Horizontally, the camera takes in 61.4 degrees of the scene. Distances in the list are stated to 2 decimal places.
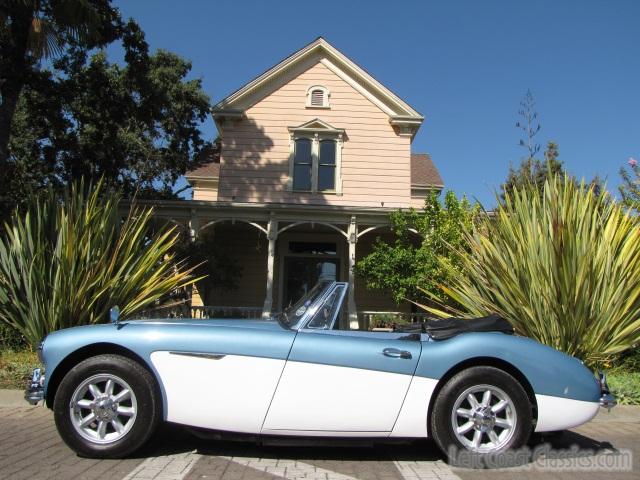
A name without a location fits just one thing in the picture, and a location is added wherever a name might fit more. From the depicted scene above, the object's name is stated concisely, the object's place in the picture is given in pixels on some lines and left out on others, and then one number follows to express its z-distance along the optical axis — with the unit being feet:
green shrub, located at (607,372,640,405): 20.22
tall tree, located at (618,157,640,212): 43.65
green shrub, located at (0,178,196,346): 21.35
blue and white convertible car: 12.14
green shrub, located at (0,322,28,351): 26.20
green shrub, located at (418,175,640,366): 20.02
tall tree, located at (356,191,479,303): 33.63
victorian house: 47.73
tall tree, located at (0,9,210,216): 42.57
